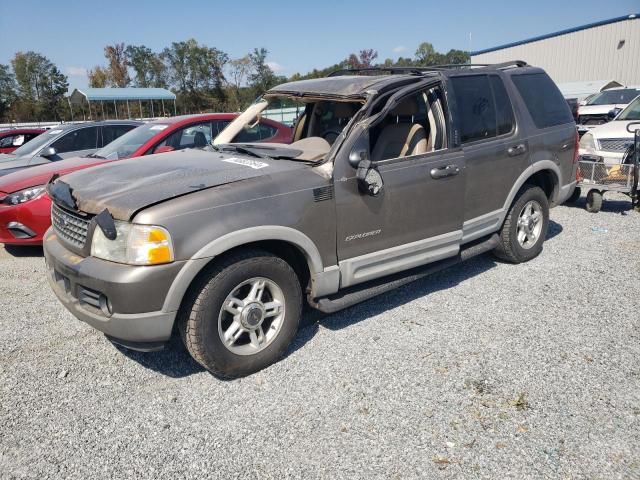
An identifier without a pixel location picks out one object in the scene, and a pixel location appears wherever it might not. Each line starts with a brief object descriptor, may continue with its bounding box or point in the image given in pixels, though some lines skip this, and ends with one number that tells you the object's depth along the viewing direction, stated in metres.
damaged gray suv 2.99
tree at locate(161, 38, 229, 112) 52.28
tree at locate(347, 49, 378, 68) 72.06
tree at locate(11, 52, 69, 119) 49.16
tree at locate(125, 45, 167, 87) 54.59
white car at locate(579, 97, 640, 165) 7.58
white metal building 30.25
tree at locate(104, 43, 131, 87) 54.65
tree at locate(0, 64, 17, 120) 47.88
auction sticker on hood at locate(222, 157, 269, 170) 3.61
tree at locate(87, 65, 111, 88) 55.44
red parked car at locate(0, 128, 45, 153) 12.58
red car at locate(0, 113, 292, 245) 5.75
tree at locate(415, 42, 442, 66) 83.25
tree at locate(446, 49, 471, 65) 82.06
